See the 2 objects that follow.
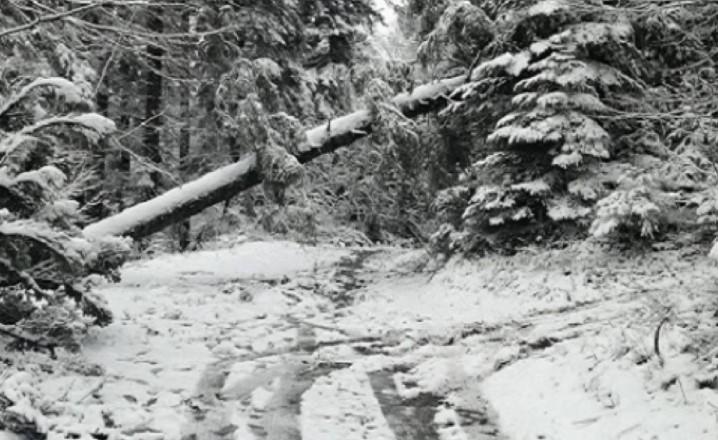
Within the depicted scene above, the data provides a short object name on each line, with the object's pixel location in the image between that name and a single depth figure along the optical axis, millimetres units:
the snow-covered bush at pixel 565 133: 11742
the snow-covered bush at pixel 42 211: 6738
